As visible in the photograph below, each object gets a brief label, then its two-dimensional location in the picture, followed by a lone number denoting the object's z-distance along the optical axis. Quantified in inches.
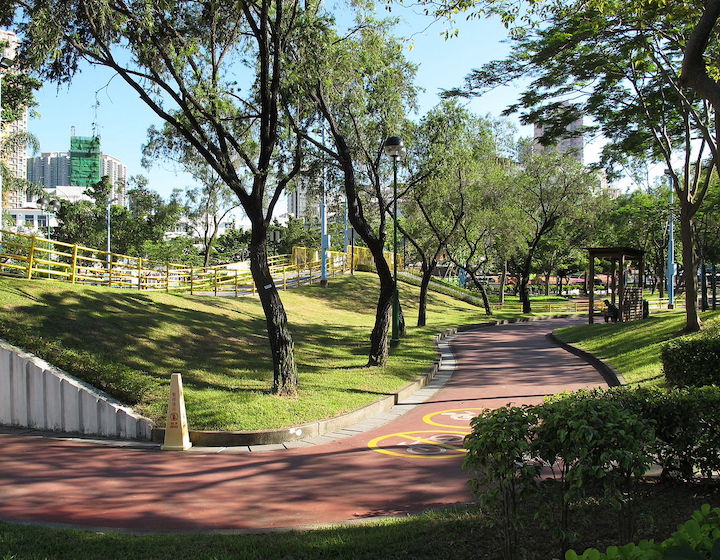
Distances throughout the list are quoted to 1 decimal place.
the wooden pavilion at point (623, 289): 995.9
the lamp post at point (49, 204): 1419.5
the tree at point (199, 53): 383.9
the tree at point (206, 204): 1386.6
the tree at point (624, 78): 393.7
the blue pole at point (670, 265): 1209.0
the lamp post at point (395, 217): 569.6
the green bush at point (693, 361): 352.2
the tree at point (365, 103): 503.5
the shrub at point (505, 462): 139.3
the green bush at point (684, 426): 187.9
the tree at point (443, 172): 794.8
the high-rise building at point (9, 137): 860.8
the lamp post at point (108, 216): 1497.3
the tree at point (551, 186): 1283.2
